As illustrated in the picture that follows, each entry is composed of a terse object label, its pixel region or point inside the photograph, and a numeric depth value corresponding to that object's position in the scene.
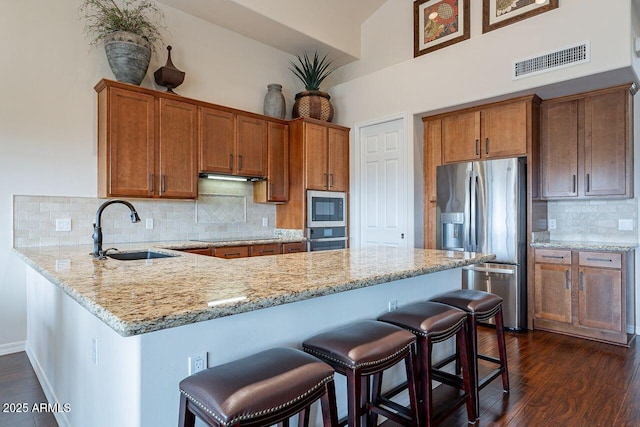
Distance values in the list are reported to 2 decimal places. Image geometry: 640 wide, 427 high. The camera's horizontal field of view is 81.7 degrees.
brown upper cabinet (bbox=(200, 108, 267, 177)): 4.09
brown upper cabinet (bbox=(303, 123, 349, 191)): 4.78
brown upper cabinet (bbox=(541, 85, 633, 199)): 3.51
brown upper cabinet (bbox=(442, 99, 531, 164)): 3.85
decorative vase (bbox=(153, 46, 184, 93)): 3.84
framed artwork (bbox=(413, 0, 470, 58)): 4.17
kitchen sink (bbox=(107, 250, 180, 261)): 2.99
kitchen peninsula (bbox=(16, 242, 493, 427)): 1.18
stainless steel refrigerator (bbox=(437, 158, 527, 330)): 3.78
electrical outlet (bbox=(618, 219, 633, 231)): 3.68
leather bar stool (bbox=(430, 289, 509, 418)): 2.15
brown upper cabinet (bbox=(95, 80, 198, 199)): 3.43
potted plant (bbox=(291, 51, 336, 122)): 4.93
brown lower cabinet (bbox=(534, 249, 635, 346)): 3.35
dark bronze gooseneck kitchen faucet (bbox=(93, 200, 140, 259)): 2.38
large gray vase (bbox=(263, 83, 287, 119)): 4.84
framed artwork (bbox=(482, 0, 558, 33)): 3.58
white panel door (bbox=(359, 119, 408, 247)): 4.72
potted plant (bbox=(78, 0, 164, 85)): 3.46
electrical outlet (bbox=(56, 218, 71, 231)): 3.41
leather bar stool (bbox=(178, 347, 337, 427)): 1.04
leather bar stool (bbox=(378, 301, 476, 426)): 1.76
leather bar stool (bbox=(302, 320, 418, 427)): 1.40
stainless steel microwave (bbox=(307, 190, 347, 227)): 4.75
